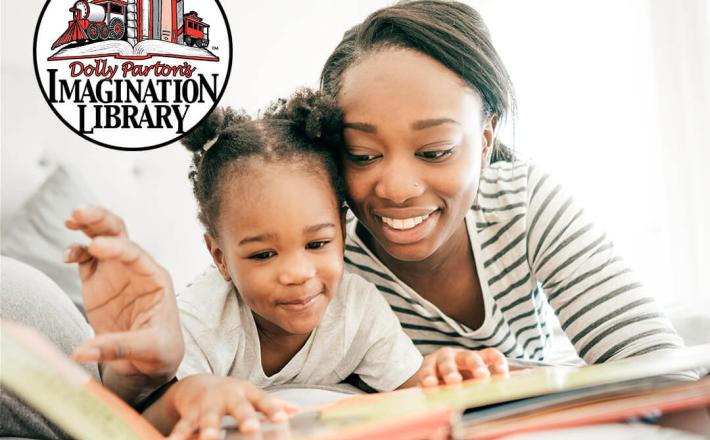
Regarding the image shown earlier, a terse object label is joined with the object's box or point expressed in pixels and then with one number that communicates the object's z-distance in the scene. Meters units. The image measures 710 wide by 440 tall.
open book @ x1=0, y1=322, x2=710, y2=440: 0.31
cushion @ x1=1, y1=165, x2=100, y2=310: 0.65
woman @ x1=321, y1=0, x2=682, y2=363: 0.52
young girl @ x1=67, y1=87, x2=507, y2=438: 0.48
